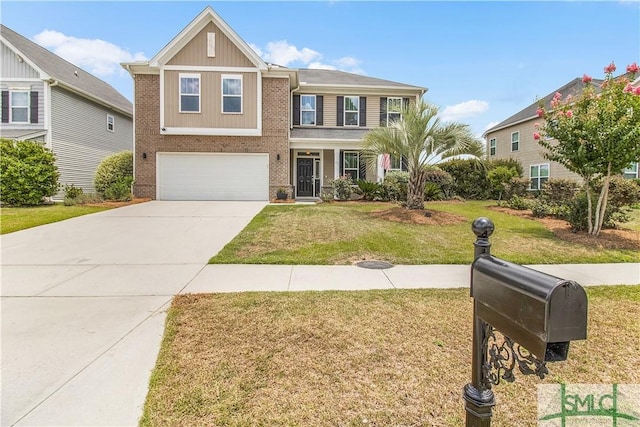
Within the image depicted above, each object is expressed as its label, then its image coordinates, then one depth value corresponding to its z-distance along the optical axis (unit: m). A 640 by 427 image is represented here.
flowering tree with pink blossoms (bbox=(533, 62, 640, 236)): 7.51
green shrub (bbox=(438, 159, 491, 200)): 17.20
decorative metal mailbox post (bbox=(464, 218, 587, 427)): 1.03
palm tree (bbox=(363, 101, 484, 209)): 10.65
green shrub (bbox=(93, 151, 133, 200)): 15.33
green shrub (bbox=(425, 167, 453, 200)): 16.66
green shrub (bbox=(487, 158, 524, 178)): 18.14
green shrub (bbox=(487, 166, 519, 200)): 16.05
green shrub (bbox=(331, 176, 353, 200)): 15.97
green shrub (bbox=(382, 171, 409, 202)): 15.52
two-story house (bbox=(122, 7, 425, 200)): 15.95
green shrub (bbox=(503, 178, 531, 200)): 15.48
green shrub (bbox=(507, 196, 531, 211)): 13.18
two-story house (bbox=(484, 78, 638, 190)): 20.12
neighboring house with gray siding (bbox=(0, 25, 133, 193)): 17.34
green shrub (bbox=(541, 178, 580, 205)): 12.61
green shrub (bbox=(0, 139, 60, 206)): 13.83
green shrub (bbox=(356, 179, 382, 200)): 15.68
